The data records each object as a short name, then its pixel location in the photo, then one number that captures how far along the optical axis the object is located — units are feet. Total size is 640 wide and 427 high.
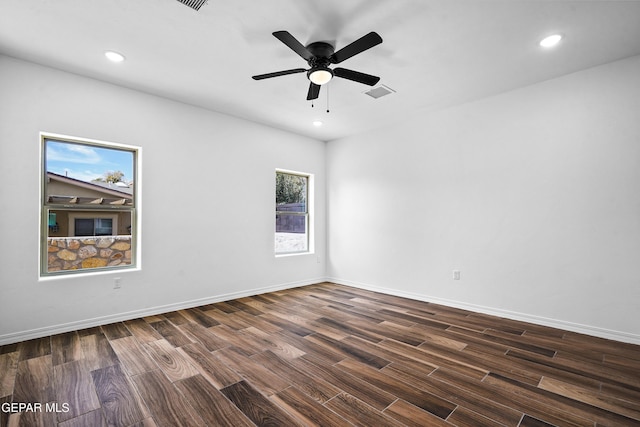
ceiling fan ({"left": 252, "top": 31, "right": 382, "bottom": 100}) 8.41
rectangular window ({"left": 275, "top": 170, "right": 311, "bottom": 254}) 17.92
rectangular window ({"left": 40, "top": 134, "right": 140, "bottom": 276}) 10.86
